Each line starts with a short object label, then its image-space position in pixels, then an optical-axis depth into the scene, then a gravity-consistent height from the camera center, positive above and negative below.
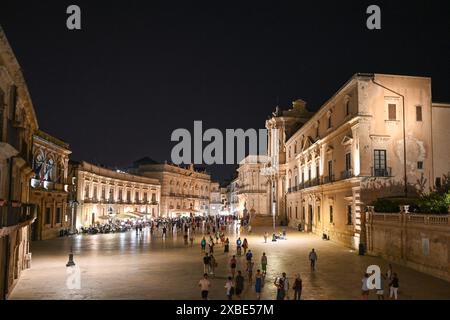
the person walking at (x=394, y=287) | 15.51 -3.15
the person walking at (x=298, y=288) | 14.84 -3.06
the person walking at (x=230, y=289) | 14.58 -3.07
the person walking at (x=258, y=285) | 15.26 -3.05
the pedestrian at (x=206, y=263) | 20.28 -3.08
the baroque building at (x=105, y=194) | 48.19 +0.61
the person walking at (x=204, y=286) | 14.70 -2.98
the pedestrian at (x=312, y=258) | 21.47 -2.90
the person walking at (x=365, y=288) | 14.84 -3.04
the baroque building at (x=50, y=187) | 35.59 +0.98
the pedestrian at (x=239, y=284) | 15.25 -3.01
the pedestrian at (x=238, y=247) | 26.92 -3.02
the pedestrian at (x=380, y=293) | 15.37 -3.32
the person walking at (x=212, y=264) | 20.14 -3.04
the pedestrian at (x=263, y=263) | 19.40 -2.86
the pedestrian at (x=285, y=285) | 14.32 -2.89
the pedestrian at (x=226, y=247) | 29.19 -3.28
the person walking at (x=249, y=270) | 18.42 -3.07
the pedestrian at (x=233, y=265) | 19.21 -2.94
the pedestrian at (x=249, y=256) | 19.62 -2.63
